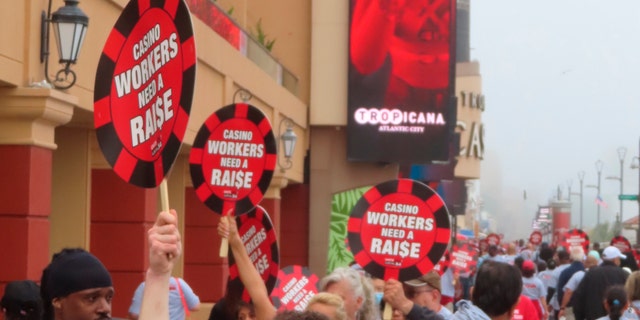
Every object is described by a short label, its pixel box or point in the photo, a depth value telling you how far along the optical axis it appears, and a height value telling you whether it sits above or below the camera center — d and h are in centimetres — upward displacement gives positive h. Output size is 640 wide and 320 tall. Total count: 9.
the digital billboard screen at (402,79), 3206 +250
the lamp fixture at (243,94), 1990 +141
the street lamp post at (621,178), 8149 +139
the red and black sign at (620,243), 2920 -74
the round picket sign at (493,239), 4594 -113
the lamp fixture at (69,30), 1103 +118
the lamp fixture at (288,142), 2441 +89
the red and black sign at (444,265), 1854 -79
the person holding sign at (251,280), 749 -41
